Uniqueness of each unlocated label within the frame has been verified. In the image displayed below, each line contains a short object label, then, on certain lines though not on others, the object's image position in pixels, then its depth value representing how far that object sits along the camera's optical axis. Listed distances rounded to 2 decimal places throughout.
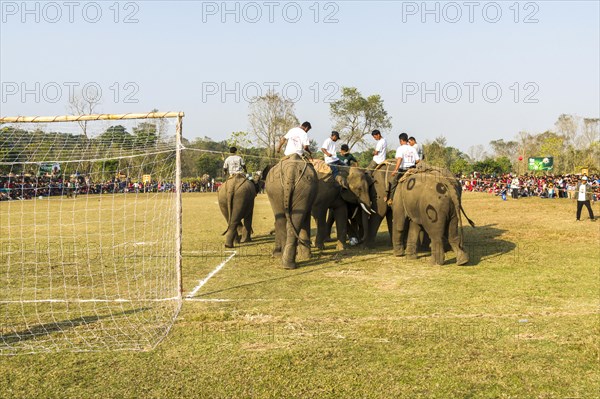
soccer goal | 6.37
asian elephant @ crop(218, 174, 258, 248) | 13.05
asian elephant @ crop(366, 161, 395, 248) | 12.79
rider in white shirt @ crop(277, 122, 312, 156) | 11.20
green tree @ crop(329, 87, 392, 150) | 66.56
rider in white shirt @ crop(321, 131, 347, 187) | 12.96
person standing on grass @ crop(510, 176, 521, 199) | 36.42
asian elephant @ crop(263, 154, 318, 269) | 10.27
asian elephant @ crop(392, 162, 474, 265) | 10.38
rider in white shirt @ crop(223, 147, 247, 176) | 13.60
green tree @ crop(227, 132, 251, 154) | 62.75
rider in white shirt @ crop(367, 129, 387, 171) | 14.07
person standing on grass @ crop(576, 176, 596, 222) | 18.78
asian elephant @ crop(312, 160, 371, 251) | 12.29
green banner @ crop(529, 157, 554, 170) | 53.31
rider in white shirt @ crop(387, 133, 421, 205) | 12.35
